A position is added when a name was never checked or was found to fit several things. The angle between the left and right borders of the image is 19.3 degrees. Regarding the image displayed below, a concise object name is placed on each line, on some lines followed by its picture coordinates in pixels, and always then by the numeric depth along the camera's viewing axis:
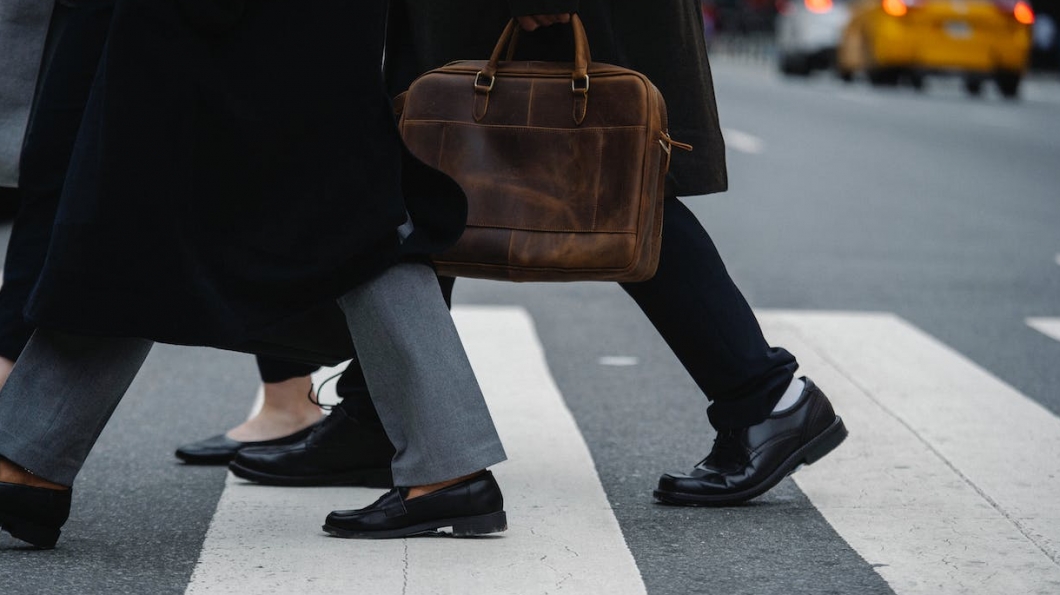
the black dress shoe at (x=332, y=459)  6.36
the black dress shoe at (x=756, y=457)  6.14
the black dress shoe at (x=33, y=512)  5.32
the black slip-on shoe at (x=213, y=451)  6.90
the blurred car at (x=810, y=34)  46.49
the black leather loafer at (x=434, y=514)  5.53
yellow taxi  37.67
